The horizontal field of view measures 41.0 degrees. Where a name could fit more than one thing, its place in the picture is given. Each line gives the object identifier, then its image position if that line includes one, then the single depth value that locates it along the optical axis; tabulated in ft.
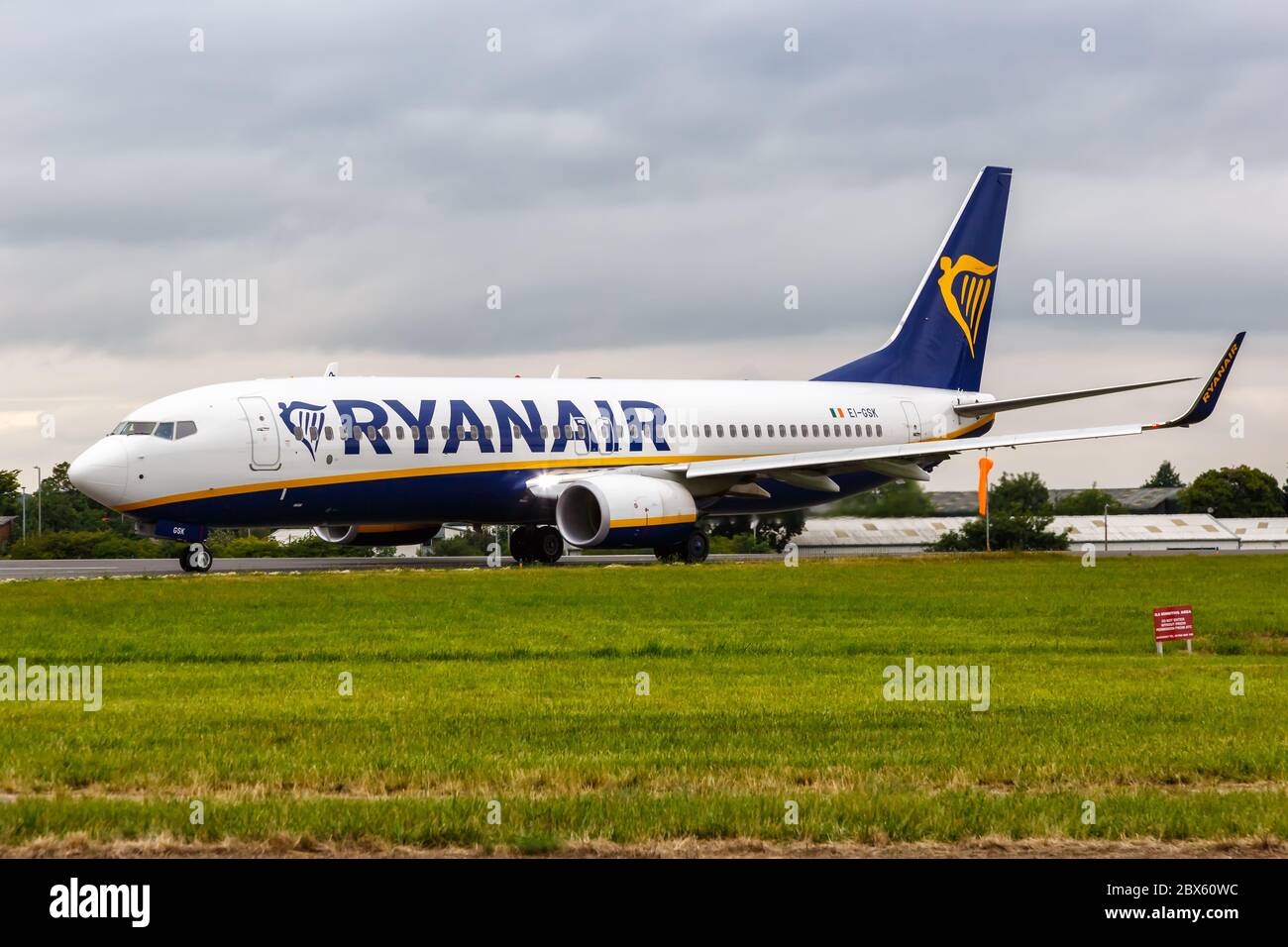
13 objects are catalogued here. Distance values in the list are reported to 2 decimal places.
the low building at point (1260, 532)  270.67
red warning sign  67.21
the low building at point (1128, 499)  305.53
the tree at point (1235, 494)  350.02
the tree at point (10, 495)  294.25
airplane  115.03
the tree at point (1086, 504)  301.43
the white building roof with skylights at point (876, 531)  181.47
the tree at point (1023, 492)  293.84
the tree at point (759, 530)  165.99
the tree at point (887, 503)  155.84
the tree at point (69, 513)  313.53
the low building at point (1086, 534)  199.62
